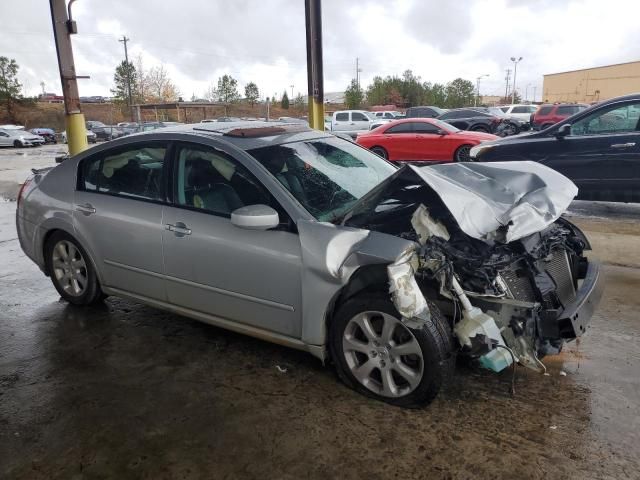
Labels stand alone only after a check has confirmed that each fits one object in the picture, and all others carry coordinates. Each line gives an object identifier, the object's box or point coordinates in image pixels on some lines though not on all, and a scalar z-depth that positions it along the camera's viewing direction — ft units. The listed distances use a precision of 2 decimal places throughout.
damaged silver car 8.84
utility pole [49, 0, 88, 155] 24.13
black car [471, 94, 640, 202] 22.56
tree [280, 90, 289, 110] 224.74
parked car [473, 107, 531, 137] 64.95
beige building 177.99
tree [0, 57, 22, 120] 173.47
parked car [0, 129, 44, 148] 105.79
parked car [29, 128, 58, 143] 123.34
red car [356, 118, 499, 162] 41.90
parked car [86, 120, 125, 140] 114.01
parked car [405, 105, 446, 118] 82.94
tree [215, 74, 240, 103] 215.92
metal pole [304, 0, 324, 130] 28.40
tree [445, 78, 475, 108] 185.98
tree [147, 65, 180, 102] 205.77
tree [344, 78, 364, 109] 186.91
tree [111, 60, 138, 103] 177.27
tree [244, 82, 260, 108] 217.77
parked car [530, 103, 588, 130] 70.38
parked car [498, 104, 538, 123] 91.35
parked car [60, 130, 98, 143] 111.34
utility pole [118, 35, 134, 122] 160.33
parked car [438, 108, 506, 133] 66.80
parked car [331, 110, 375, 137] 81.10
